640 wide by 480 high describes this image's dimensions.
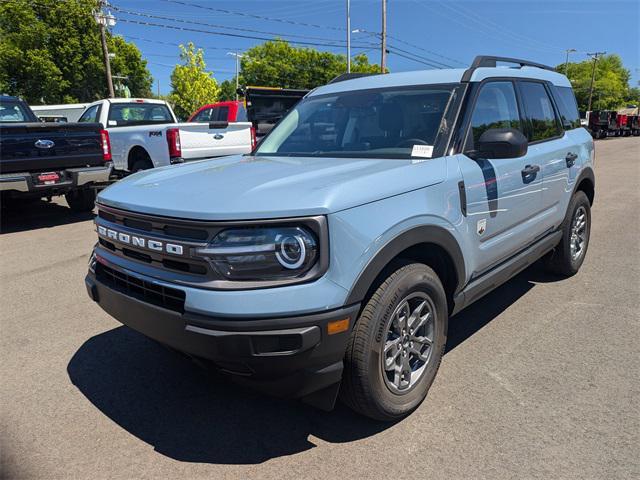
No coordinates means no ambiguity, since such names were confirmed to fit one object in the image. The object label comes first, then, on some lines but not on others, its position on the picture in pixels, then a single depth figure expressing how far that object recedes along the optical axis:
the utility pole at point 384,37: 31.55
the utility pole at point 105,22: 23.62
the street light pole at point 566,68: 86.31
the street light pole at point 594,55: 73.06
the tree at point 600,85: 83.69
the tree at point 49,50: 35.66
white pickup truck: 8.77
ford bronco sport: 2.07
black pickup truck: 6.84
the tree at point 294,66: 58.81
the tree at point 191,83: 46.56
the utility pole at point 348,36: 34.34
